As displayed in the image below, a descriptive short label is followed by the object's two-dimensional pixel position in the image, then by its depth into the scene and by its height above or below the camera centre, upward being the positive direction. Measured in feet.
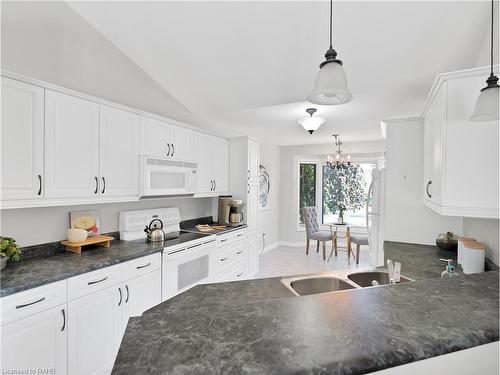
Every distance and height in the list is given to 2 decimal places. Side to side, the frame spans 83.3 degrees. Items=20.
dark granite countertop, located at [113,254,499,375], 2.28 -1.41
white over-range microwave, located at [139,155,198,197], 9.67 +0.35
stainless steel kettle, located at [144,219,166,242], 9.75 -1.67
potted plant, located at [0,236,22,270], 6.21 -1.51
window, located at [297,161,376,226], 22.06 -0.26
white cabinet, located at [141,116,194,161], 9.89 +1.76
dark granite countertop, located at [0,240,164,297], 5.65 -1.94
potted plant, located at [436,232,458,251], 8.21 -1.59
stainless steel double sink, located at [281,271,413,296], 6.22 -2.16
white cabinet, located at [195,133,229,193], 12.51 +1.12
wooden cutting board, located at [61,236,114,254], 8.02 -1.68
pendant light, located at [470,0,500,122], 3.83 +1.18
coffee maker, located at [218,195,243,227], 13.78 -1.27
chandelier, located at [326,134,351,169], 18.66 +1.97
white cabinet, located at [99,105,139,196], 8.47 +1.06
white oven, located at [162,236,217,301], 9.20 -2.85
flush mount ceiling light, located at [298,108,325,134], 11.51 +2.73
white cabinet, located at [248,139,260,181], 14.43 +1.43
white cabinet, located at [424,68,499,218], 4.83 +0.63
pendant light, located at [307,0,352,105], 4.14 +1.60
